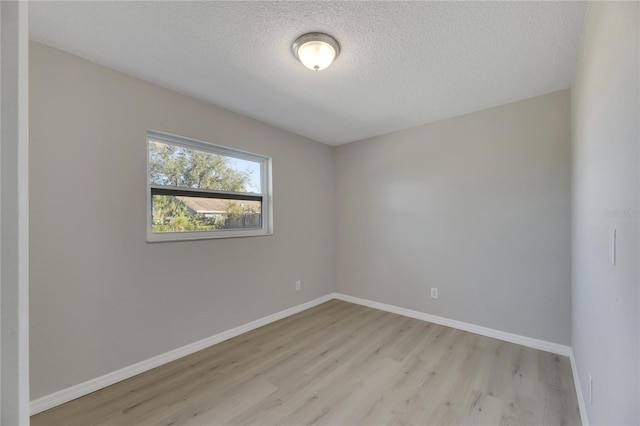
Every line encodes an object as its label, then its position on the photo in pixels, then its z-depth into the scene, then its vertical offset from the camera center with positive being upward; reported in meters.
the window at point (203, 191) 2.31 +0.25
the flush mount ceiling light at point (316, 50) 1.63 +1.08
